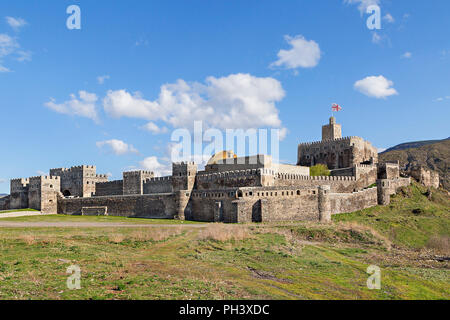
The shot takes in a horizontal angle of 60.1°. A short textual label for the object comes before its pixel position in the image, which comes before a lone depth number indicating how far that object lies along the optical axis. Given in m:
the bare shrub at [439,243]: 41.01
